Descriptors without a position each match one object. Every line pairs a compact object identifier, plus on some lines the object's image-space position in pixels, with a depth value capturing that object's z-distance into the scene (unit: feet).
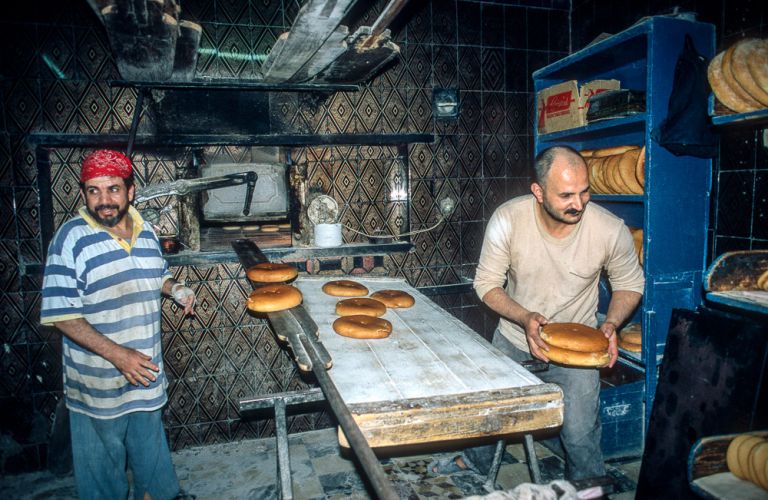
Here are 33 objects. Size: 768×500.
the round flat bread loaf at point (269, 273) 9.71
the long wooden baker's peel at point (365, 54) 7.64
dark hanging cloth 9.56
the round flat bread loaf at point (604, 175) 12.02
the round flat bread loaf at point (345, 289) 10.37
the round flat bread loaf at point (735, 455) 6.75
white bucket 13.48
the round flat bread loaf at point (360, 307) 8.88
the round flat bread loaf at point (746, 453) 6.58
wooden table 5.42
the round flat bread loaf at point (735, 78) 7.92
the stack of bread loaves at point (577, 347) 7.86
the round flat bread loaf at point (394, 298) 9.79
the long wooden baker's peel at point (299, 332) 6.23
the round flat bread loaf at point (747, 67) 7.72
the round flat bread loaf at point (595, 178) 12.31
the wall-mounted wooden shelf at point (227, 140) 11.71
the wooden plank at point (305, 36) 6.75
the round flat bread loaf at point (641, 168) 10.75
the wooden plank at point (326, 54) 8.16
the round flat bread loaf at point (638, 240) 11.48
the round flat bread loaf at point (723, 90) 8.13
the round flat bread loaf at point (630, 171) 11.19
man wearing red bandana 8.59
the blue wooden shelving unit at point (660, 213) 9.87
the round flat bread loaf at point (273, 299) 8.41
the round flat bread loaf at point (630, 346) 11.01
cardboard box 12.01
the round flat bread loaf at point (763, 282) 8.36
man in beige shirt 8.82
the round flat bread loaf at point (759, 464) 6.27
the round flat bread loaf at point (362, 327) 7.77
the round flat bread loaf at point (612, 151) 11.88
